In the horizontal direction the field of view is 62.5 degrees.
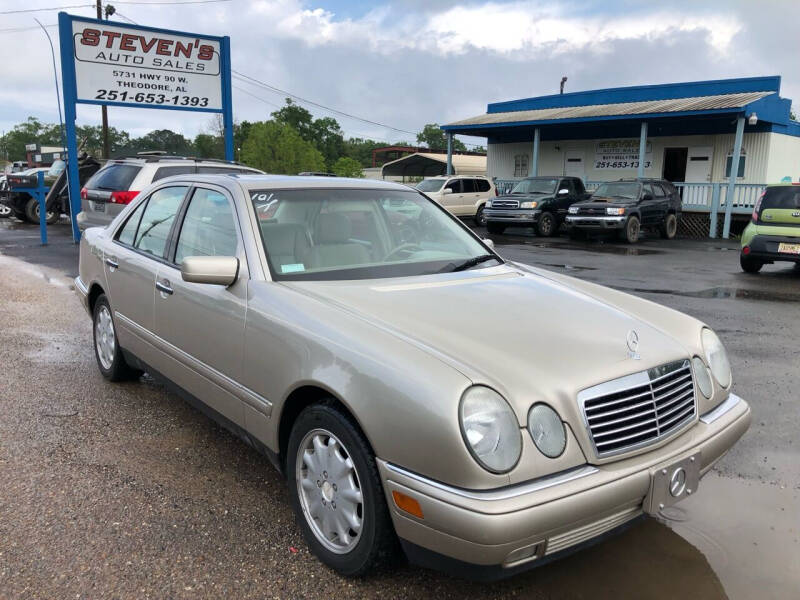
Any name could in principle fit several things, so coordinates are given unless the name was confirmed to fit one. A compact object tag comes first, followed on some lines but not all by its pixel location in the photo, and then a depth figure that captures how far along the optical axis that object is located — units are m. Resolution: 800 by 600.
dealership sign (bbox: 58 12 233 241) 13.49
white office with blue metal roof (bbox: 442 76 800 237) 20.45
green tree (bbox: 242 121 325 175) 54.91
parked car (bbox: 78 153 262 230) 10.23
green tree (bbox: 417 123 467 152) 113.88
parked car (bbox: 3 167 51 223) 19.80
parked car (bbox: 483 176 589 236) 18.50
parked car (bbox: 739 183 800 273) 10.18
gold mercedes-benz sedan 2.16
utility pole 30.59
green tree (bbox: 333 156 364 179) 54.58
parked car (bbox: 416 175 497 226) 21.16
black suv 16.88
